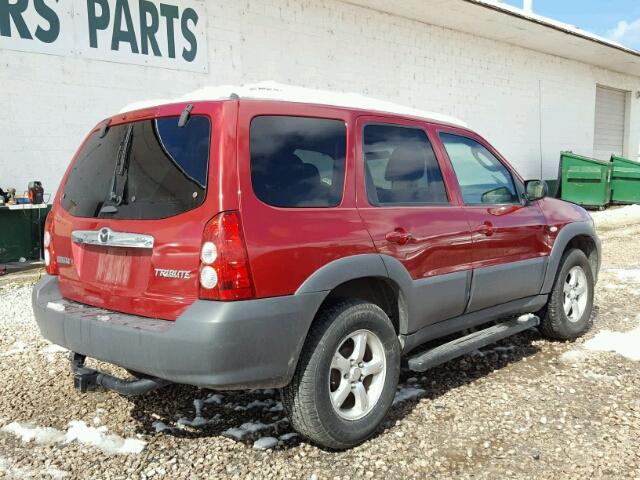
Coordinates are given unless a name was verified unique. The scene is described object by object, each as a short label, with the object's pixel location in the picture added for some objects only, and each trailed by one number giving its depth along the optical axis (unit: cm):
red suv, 264
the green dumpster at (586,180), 1543
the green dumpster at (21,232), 778
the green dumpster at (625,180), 1562
